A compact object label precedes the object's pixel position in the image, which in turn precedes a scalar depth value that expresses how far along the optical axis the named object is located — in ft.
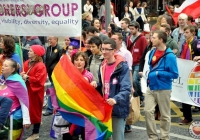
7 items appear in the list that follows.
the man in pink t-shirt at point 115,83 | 19.76
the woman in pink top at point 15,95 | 21.26
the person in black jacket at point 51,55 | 31.27
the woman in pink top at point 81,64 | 21.70
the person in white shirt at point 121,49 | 26.07
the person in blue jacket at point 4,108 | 19.39
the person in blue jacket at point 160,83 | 24.02
